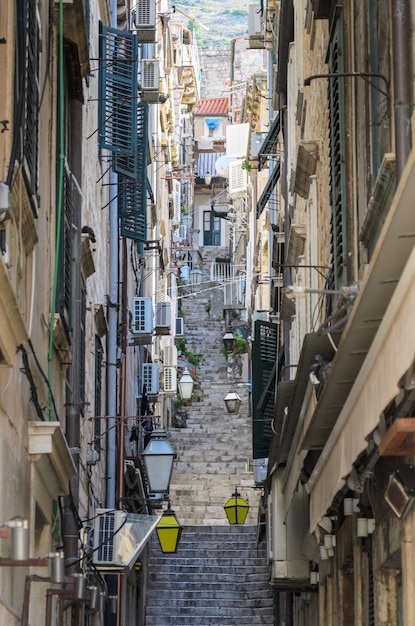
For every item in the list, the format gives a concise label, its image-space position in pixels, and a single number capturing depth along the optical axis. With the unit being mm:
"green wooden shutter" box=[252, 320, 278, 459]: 25875
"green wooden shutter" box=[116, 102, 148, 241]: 25039
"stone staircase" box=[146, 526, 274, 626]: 30719
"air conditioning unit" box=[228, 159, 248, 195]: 57906
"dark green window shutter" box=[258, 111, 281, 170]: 28547
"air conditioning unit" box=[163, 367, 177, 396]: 43656
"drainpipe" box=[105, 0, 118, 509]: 23359
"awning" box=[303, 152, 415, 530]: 6816
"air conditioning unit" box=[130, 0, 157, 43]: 31734
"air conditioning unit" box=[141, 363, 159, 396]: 35781
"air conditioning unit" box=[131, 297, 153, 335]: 30219
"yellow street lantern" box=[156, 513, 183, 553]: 21719
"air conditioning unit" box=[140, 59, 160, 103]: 33719
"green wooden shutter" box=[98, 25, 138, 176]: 21188
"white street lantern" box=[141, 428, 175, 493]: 19922
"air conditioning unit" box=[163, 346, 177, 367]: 44625
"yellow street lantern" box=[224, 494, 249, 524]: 28188
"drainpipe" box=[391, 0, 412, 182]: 8734
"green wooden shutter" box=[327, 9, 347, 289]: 12953
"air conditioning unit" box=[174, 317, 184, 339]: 56778
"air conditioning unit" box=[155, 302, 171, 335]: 37562
